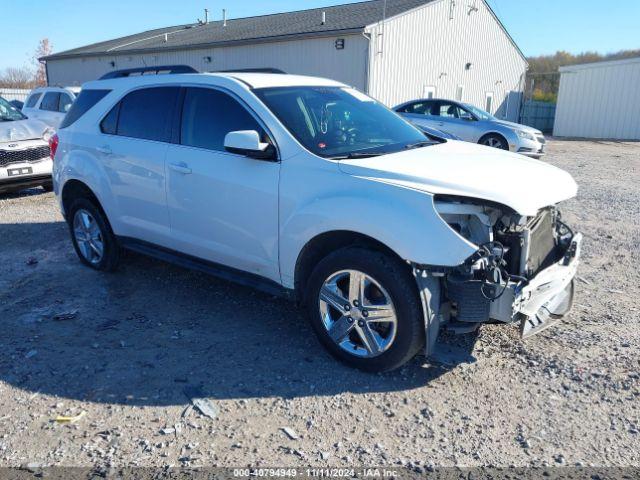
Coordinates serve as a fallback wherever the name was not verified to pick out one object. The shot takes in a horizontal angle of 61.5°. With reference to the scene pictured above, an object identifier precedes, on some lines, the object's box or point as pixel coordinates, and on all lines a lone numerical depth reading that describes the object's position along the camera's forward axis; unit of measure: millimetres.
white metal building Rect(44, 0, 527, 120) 19741
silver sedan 13680
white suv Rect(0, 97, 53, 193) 8766
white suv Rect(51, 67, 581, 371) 3158
